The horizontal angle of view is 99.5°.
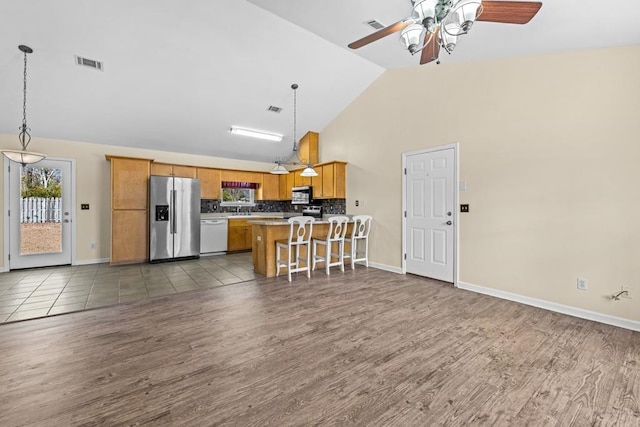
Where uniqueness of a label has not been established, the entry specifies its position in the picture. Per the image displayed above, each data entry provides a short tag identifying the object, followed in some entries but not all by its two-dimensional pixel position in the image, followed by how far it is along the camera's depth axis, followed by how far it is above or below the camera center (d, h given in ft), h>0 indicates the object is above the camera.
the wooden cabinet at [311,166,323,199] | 20.29 +2.20
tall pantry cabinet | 17.33 +0.21
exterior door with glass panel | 15.64 -0.11
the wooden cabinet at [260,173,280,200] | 24.81 +2.37
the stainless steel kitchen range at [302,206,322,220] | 21.48 +0.13
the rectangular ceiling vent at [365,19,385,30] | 10.36 +7.34
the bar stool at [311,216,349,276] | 15.43 -1.66
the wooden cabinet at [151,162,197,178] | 19.50 +3.16
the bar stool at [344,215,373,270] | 16.43 -1.51
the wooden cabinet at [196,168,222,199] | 21.61 +2.42
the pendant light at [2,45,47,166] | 10.92 +2.41
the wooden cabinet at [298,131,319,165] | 21.18 +5.14
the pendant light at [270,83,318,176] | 17.34 +4.72
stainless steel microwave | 21.48 +1.42
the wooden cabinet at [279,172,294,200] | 23.99 +2.53
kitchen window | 23.77 +1.74
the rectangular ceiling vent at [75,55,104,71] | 11.91 +6.70
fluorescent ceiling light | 18.86 +5.74
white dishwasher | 20.93 -1.79
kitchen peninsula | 14.66 -1.62
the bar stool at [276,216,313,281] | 13.88 -1.58
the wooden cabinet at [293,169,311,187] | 22.09 +2.77
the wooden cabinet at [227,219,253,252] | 22.30 -1.94
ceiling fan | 5.68 +4.46
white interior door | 13.28 -0.05
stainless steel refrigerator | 18.07 -0.40
